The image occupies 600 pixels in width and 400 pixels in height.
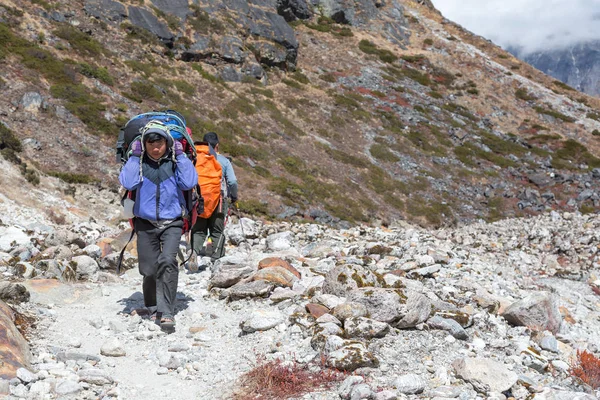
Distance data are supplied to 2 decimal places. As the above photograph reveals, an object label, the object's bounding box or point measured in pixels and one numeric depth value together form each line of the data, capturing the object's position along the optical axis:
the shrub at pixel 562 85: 53.09
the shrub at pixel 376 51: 47.62
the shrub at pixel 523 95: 47.88
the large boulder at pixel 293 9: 49.59
